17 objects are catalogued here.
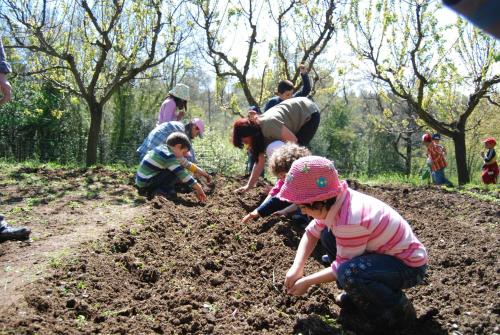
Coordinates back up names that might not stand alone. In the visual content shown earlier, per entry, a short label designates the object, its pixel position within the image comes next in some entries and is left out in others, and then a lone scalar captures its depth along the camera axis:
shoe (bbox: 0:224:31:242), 3.87
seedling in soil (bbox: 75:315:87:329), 2.53
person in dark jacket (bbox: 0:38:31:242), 3.66
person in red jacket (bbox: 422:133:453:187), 10.50
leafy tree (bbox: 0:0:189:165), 9.31
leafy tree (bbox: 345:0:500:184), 11.18
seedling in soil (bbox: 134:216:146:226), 4.52
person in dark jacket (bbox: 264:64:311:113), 6.35
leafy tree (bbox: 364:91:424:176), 20.16
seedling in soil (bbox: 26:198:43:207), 5.46
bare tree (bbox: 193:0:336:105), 11.24
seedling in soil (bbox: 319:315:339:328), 2.68
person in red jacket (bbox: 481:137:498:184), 10.05
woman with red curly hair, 4.75
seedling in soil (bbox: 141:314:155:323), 2.66
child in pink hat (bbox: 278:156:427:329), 2.40
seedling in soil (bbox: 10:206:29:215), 5.04
